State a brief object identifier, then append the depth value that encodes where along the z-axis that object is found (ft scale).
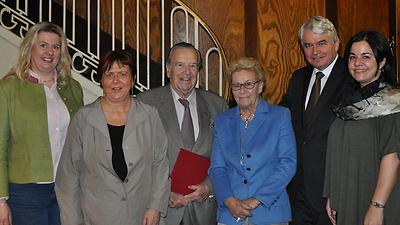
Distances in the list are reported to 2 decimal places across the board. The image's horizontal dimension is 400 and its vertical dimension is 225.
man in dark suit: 9.43
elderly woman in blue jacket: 9.00
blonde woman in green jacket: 9.24
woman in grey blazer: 8.77
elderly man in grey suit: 9.78
